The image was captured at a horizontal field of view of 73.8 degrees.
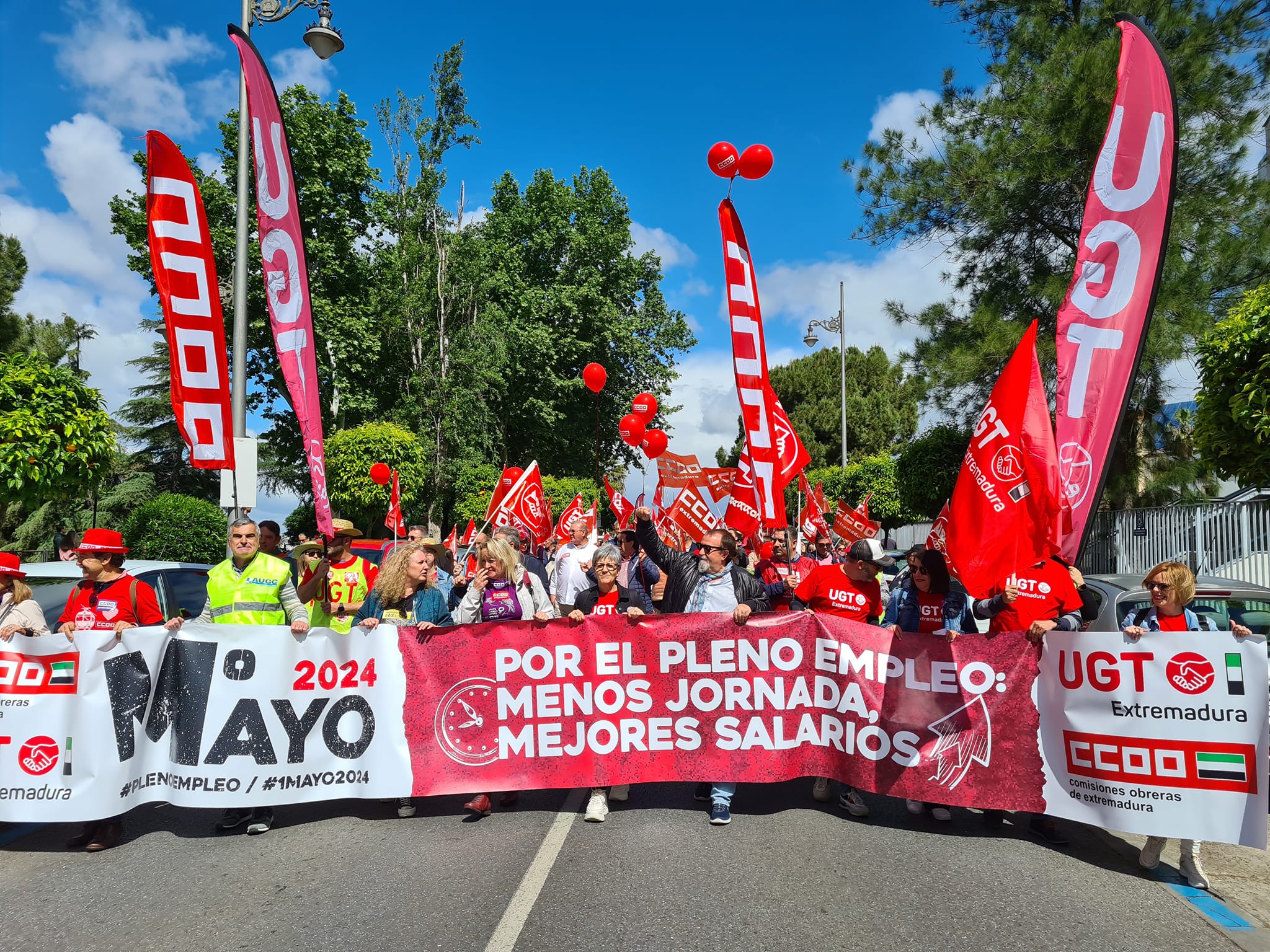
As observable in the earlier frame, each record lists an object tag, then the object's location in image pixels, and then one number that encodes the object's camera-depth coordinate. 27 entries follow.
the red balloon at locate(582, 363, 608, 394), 16.92
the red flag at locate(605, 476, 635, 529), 15.78
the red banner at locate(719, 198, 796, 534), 7.49
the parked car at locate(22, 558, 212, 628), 6.58
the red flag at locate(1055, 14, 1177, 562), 5.99
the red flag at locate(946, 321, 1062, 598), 4.96
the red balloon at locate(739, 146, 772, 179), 7.43
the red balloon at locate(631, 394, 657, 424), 17.38
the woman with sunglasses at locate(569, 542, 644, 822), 5.54
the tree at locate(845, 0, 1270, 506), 13.51
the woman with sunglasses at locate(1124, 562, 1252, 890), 4.76
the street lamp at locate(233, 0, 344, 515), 10.16
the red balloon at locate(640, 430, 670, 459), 15.34
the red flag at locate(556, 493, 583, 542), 12.21
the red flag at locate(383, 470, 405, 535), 14.20
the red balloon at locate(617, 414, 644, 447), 17.66
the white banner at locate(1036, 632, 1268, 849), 4.45
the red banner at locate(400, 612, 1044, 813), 5.29
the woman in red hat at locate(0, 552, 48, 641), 5.21
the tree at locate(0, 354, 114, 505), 10.05
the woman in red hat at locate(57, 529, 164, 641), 5.35
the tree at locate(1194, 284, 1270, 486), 8.29
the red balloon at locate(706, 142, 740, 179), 7.41
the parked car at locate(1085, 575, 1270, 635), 5.70
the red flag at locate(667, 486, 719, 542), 10.91
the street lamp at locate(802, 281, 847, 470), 30.61
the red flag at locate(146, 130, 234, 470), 6.66
